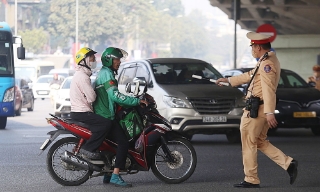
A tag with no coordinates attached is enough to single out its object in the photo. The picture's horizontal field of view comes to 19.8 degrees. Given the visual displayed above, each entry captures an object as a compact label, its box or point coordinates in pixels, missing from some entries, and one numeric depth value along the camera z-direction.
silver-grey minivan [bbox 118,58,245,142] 17.00
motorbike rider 10.92
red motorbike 11.01
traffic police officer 10.68
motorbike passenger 10.93
